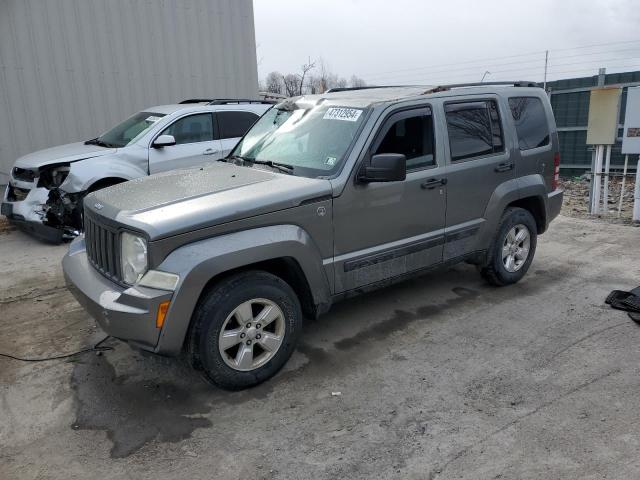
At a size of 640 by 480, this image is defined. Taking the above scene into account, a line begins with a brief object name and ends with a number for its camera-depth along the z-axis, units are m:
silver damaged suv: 6.90
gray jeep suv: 3.17
